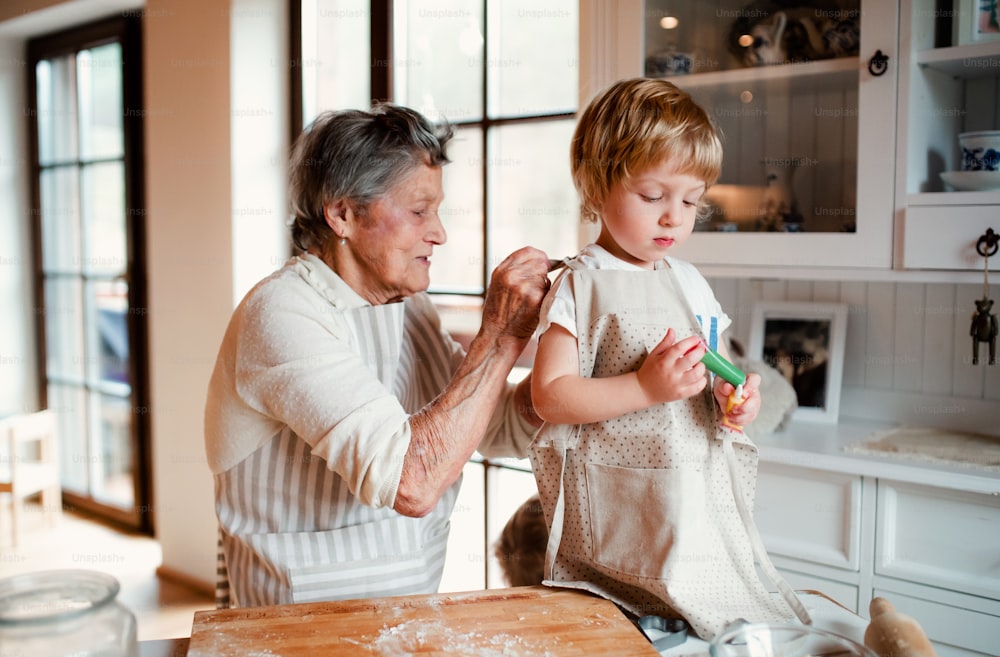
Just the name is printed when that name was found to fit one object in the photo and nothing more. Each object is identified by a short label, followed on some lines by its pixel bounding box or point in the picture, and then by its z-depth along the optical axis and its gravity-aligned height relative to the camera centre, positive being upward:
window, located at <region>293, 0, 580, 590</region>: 2.71 +0.45
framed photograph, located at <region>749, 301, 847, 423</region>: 2.38 -0.22
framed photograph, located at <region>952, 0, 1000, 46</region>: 1.91 +0.53
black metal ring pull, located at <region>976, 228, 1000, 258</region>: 1.86 +0.05
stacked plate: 1.90 +0.19
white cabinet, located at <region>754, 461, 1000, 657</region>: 1.87 -0.63
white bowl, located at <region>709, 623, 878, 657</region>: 0.88 -0.38
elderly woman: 1.32 -0.20
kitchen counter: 1.86 -0.43
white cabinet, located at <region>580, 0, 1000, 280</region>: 1.96 +0.33
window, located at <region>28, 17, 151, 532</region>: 4.16 +0.05
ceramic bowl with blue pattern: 1.91 +0.25
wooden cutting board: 1.01 -0.43
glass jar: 0.70 -0.29
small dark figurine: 2.03 -0.14
